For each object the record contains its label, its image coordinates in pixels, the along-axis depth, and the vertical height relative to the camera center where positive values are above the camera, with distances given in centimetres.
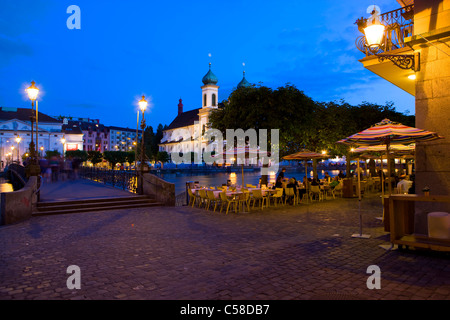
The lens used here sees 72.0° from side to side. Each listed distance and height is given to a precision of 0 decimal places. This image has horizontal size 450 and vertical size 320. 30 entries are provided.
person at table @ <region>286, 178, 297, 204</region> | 1458 -95
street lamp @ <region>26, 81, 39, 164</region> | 1298 +313
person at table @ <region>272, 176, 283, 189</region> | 1522 -95
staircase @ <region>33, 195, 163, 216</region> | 1204 -167
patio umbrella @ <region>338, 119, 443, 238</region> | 660 +69
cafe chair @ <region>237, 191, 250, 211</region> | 1270 -132
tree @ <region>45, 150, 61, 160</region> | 7925 +322
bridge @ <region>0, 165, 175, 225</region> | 1022 -144
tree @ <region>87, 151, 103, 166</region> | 8232 +226
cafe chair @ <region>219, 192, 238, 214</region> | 1238 -132
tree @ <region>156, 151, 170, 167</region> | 8692 +230
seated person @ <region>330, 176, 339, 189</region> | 1686 -103
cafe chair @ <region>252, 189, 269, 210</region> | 1330 -125
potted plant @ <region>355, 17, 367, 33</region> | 826 +381
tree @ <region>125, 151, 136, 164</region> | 7900 +212
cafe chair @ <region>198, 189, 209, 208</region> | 1347 -128
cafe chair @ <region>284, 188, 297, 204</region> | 1436 -131
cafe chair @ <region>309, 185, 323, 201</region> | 1562 -149
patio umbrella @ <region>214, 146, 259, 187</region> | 1398 +65
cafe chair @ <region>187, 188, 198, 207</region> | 1449 -153
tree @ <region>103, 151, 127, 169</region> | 7769 +209
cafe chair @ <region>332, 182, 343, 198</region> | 1734 -146
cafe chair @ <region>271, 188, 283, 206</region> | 1398 -132
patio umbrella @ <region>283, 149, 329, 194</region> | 1572 +50
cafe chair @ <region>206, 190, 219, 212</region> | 1289 -127
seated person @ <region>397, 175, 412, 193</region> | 1024 -73
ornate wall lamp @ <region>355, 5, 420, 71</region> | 725 +375
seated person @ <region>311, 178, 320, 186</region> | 1598 -94
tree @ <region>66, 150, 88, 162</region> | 8010 +315
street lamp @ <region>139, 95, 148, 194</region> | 1506 +204
